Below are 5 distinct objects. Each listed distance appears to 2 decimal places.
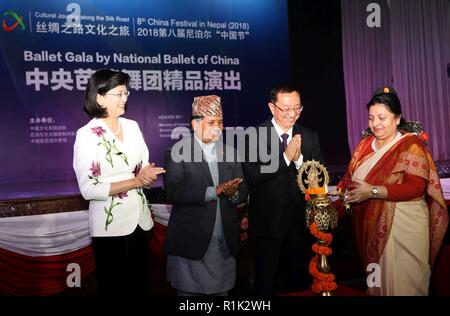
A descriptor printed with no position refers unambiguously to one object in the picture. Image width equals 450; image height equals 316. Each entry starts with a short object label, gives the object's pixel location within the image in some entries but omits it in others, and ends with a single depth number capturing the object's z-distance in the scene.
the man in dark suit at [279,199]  2.42
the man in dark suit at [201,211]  2.22
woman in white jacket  2.04
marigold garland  1.98
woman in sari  2.31
